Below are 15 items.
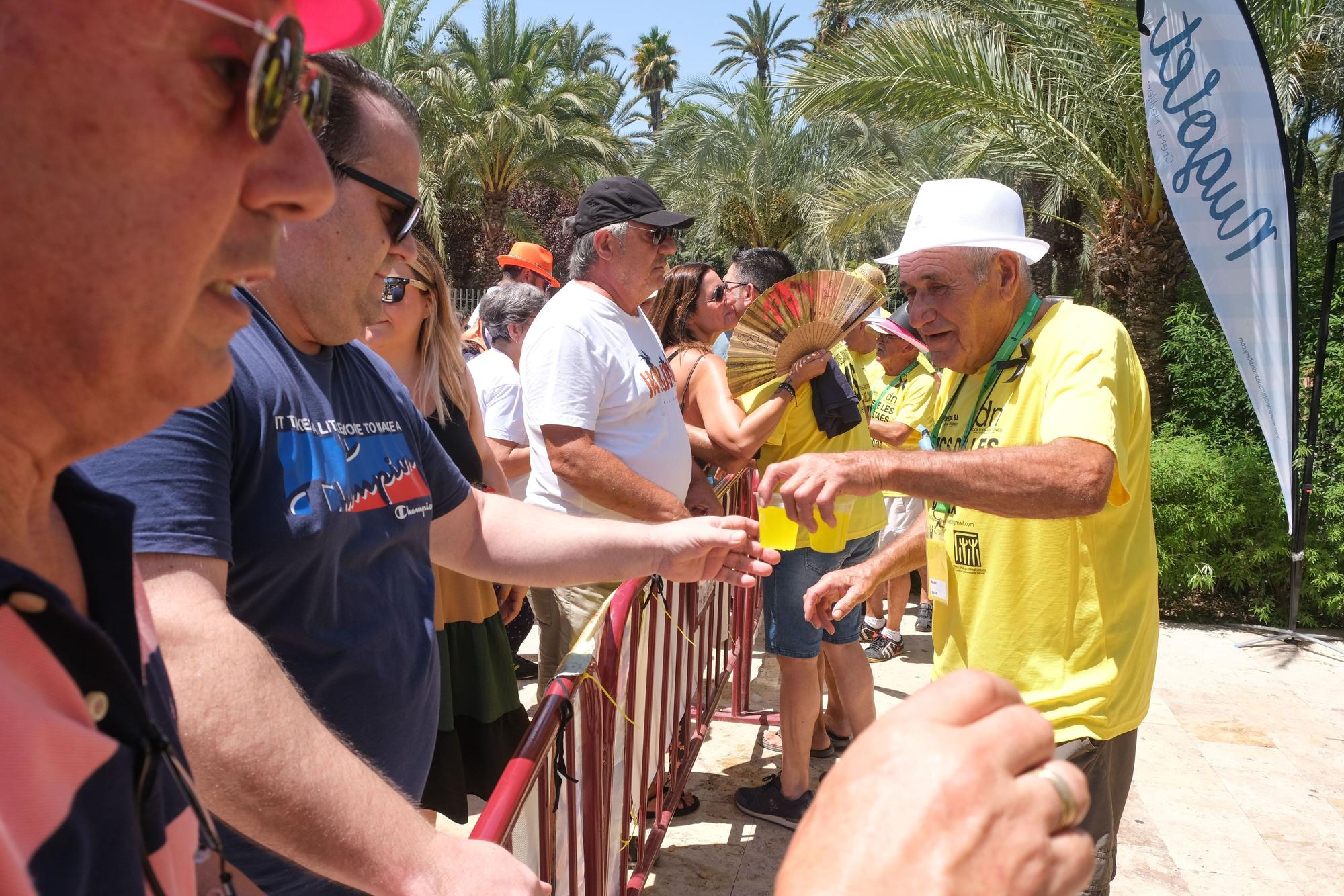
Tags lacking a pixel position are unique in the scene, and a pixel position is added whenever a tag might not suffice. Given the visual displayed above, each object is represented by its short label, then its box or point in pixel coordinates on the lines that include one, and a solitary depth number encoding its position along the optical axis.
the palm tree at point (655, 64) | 53.69
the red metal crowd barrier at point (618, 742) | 2.08
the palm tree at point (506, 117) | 21.09
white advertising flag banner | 5.69
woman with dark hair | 4.36
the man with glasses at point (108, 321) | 0.65
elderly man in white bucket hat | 2.30
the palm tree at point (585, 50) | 29.25
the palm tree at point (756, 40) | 44.12
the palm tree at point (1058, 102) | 8.37
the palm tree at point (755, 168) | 23.83
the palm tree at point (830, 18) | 40.72
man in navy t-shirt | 1.19
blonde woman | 3.03
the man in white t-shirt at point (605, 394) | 3.56
